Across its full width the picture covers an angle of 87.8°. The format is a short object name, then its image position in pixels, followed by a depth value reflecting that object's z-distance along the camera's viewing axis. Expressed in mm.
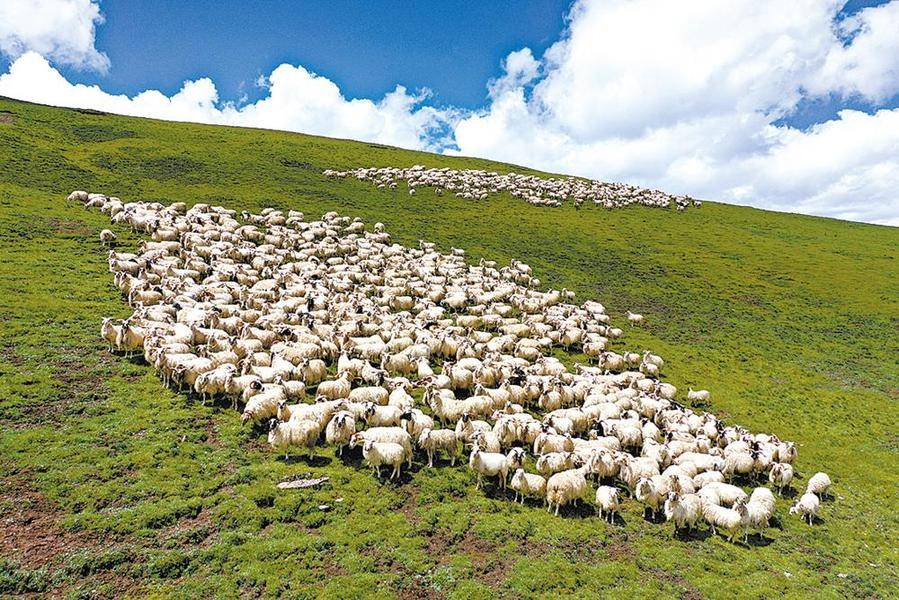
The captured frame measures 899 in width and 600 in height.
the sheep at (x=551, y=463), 16297
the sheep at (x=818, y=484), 18625
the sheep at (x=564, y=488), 15477
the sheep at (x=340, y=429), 16500
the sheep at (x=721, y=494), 15953
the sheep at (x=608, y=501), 15398
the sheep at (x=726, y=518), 15086
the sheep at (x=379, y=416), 17281
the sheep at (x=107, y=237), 34303
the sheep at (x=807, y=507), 16969
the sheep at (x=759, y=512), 15352
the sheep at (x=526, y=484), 15727
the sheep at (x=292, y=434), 16266
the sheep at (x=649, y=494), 15445
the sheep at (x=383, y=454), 15883
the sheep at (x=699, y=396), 26469
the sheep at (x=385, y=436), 16431
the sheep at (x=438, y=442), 16938
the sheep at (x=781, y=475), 18156
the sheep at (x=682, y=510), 15039
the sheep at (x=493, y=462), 16203
